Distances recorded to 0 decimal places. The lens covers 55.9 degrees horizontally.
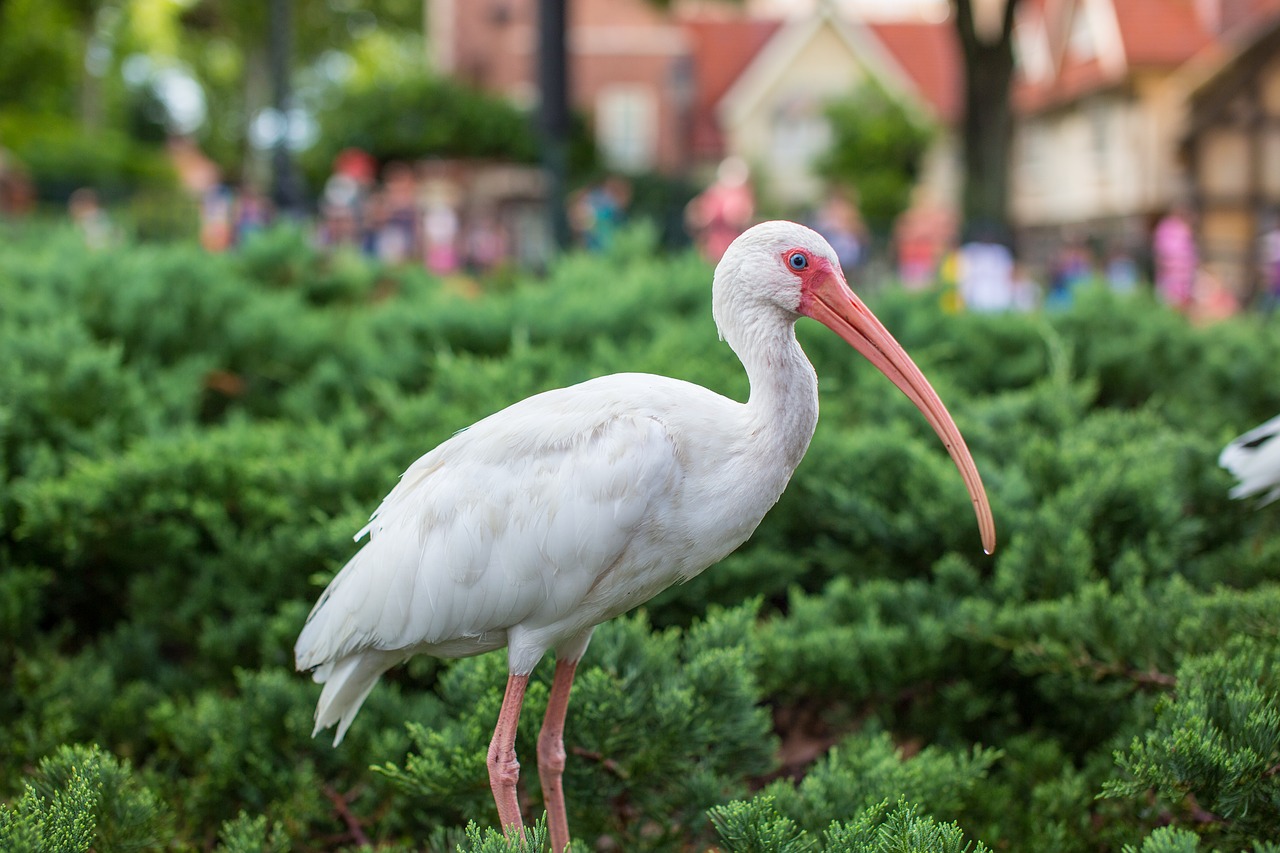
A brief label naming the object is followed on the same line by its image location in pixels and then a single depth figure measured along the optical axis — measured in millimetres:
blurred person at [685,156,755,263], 12336
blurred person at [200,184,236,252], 12773
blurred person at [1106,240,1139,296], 17266
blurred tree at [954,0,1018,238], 19859
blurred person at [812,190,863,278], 14014
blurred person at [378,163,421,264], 16062
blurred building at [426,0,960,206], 38375
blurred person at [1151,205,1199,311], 16703
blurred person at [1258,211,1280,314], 17719
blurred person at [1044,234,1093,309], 16250
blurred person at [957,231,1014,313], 13523
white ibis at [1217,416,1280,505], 4367
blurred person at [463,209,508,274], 15531
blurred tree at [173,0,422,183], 39000
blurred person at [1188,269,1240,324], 18109
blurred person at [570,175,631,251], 14117
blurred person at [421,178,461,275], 15420
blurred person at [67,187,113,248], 12008
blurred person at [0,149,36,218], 15016
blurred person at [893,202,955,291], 13766
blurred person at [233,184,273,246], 14561
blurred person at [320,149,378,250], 14641
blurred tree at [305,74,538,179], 27250
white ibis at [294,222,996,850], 2844
